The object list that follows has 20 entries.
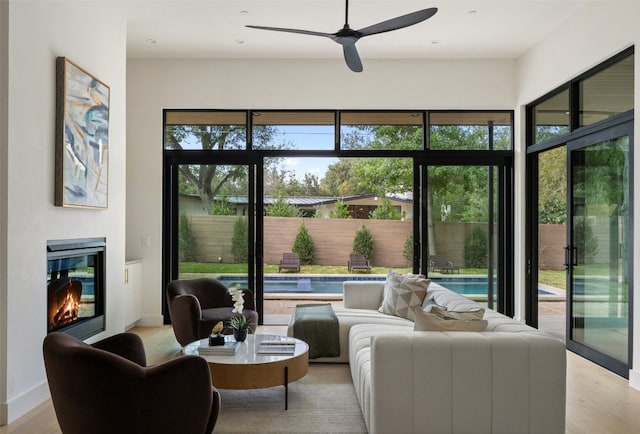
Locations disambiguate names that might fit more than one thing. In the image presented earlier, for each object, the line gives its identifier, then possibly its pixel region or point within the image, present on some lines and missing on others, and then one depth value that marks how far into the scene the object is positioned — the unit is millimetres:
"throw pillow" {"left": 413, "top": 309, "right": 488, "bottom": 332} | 2955
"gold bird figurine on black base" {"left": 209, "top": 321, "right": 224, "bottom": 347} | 3846
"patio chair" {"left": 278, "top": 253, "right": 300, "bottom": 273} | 11539
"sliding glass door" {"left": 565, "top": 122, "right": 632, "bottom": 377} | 4391
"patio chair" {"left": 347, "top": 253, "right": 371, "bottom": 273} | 11523
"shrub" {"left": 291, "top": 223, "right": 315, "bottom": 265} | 11891
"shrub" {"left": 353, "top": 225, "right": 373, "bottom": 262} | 11789
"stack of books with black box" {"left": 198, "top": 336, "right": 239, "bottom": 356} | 3645
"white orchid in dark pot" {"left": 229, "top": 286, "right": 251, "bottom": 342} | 4004
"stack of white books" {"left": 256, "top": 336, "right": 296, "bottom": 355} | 3711
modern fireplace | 3820
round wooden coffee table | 3369
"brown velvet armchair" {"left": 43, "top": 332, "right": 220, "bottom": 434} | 2287
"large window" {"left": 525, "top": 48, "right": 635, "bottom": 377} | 4398
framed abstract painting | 3791
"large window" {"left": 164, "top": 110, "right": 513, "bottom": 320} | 6477
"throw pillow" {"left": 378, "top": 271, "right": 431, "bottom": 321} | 4922
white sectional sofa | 2674
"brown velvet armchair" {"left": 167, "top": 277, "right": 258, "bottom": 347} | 4785
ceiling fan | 3324
